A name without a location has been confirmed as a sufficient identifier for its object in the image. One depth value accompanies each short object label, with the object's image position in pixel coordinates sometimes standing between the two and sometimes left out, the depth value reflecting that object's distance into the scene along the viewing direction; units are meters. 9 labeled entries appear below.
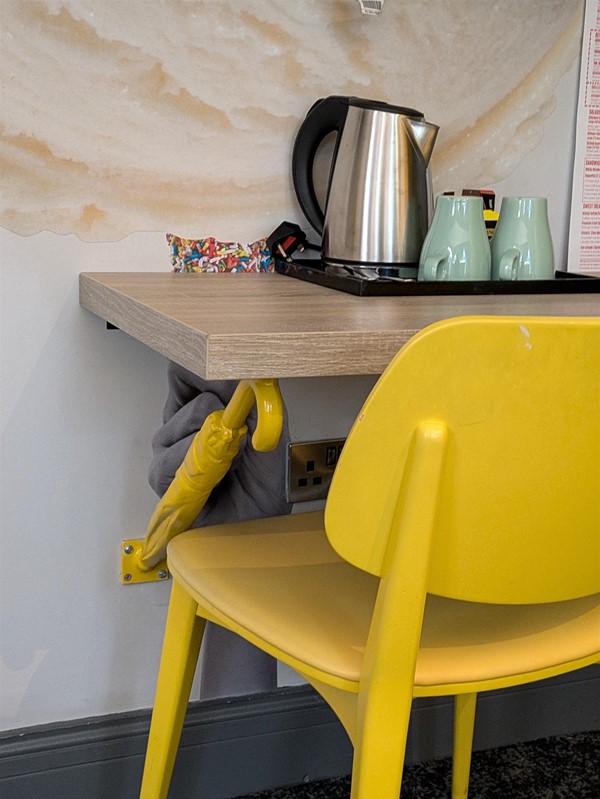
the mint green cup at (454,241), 1.20
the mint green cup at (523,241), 1.25
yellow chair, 0.74
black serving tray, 1.12
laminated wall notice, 1.53
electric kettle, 1.24
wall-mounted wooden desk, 0.81
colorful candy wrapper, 1.34
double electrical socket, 1.45
